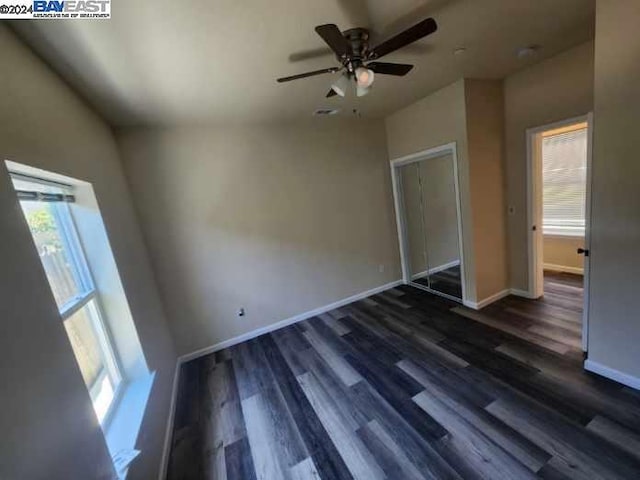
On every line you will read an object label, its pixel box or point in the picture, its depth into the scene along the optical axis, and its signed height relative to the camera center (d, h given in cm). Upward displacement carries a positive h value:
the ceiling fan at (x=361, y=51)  147 +87
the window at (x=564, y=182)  371 -31
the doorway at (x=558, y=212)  309 -69
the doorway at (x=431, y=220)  342 -53
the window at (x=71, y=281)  149 -24
